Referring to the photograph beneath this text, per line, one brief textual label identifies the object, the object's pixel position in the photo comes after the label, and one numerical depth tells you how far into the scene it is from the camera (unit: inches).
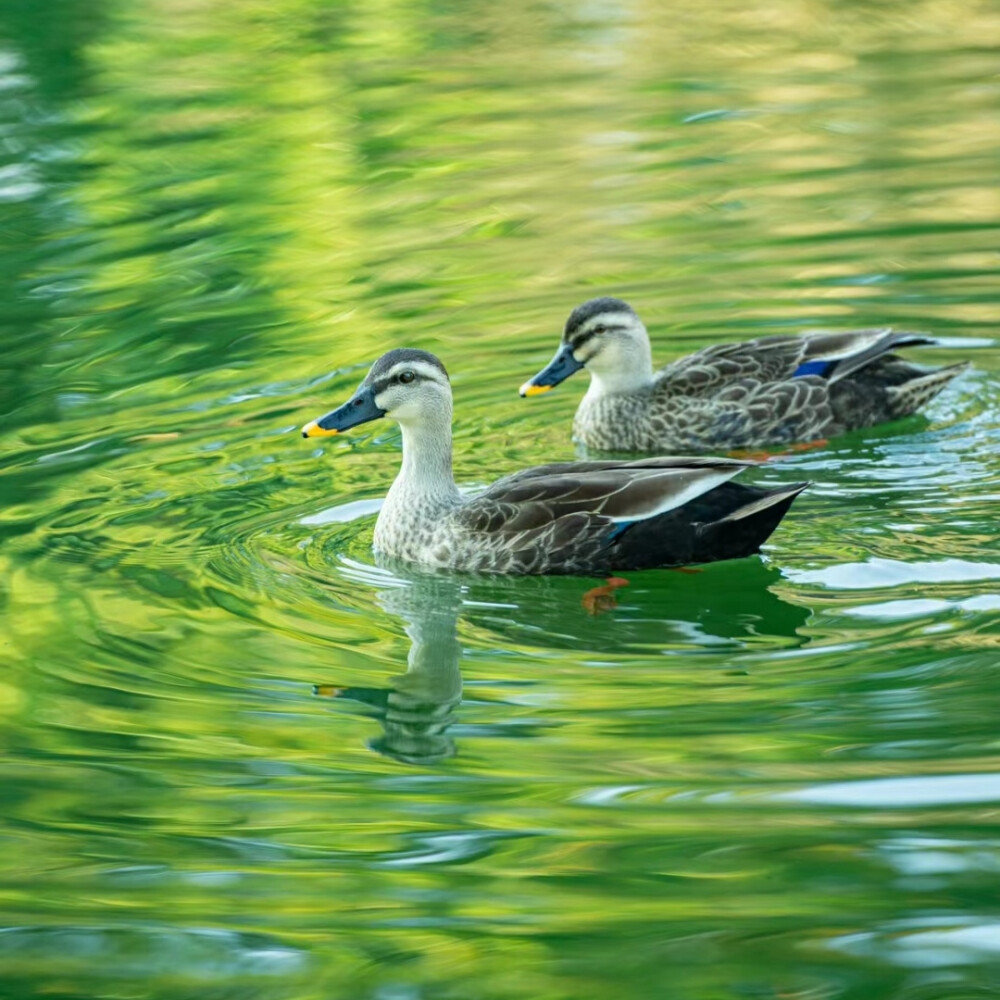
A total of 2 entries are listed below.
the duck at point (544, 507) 760.3
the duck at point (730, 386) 945.5
